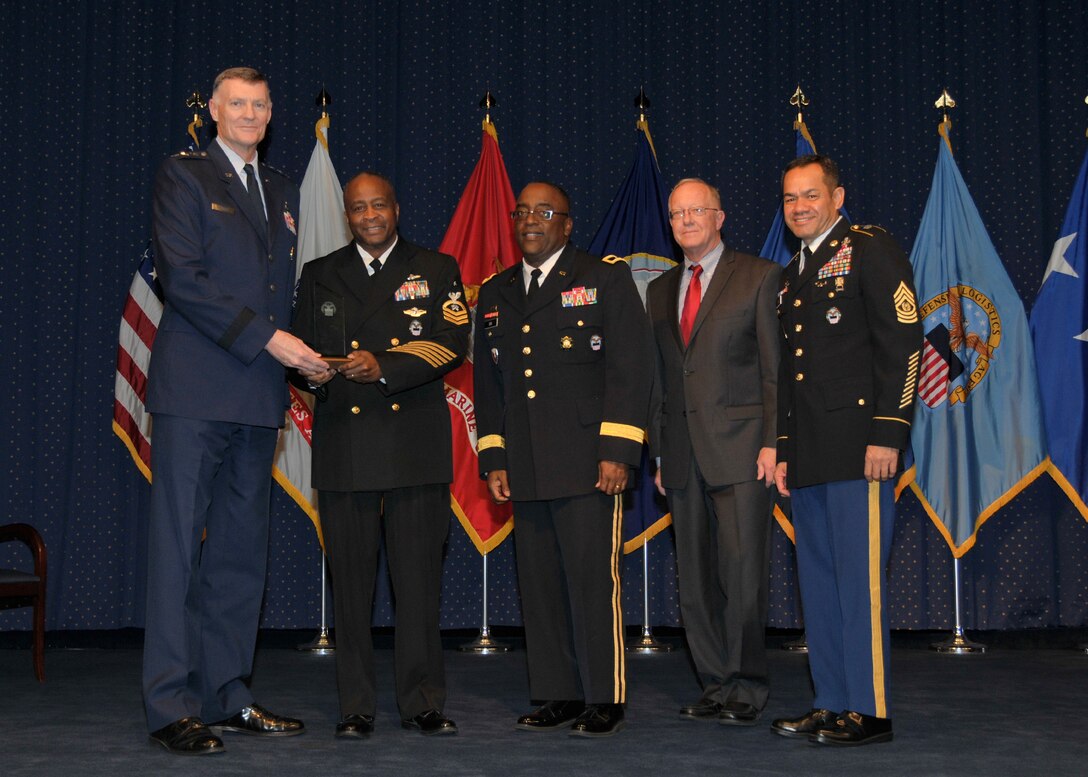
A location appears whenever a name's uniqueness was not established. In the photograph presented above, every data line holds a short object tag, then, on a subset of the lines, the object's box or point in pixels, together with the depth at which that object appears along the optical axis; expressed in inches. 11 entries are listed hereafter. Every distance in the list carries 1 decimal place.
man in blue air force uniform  125.8
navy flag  229.5
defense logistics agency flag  223.0
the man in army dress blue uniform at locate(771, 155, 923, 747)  128.8
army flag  229.6
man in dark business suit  143.8
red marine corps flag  229.1
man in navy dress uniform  131.6
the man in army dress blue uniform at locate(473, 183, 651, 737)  135.5
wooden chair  182.1
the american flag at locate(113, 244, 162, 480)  231.9
